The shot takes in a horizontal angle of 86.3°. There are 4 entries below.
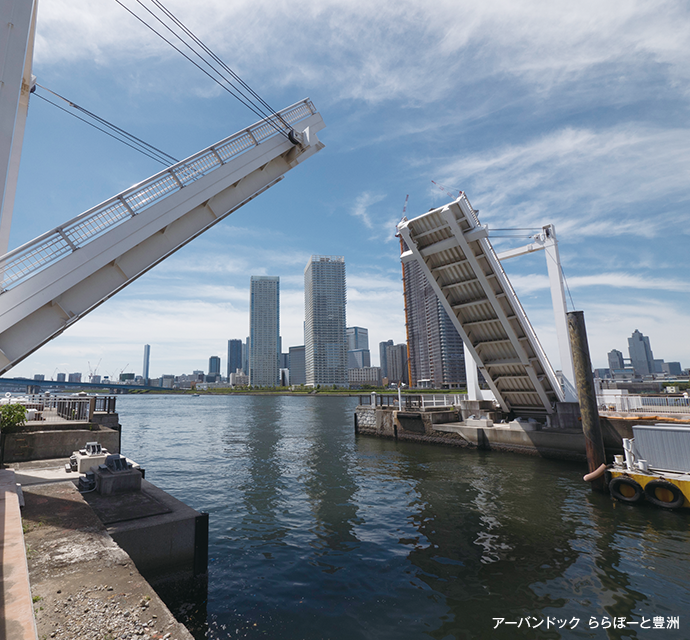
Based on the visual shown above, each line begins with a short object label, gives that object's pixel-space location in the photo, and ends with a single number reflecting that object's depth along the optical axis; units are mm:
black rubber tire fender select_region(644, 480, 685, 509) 12984
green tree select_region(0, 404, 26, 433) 13086
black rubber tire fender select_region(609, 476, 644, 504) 13820
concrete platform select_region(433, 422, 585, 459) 22266
